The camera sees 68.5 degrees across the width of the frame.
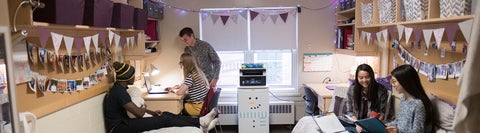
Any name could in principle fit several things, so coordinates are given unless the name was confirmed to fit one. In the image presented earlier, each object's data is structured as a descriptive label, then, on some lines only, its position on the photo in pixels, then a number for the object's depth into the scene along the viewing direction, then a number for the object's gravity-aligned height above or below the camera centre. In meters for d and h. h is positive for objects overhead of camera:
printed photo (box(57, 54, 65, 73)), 2.52 -0.08
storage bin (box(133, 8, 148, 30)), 3.40 +0.31
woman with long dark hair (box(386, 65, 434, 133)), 2.42 -0.42
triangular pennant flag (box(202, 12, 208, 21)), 4.75 +0.46
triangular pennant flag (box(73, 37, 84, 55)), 2.52 +0.07
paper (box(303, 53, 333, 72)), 4.79 -0.19
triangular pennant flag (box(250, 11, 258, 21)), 4.76 +0.45
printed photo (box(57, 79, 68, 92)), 2.51 -0.25
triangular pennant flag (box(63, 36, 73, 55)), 2.32 +0.06
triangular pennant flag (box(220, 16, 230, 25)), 4.76 +0.41
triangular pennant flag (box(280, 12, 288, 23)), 4.74 +0.43
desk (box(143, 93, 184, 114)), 3.80 -0.57
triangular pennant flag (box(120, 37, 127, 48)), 3.44 +0.09
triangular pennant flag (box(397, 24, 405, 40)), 2.79 +0.14
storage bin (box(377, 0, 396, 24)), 2.98 +0.32
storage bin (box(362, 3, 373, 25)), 3.50 +0.34
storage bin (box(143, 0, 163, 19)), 3.96 +0.49
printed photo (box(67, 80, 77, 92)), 2.65 -0.26
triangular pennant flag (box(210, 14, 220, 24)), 4.76 +0.43
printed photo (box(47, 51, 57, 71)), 2.39 -0.05
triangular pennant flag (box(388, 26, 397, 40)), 3.24 +0.14
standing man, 4.46 -0.09
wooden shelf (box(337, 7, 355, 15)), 4.14 +0.44
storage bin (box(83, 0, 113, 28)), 2.31 +0.26
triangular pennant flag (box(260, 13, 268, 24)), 4.77 +0.44
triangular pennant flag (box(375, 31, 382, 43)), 3.45 +0.12
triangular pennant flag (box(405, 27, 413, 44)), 2.67 +0.11
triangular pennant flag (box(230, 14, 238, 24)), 4.77 +0.43
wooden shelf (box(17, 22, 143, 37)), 1.82 +0.15
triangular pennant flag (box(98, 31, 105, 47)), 2.90 +0.13
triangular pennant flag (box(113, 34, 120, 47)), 3.17 +0.10
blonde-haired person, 3.82 -0.40
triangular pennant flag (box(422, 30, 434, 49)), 2.46 +0.08
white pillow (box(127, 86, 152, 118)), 3.40 -0.44
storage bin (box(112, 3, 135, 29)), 2.84 +0.29
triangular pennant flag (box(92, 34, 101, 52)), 2.75 +0.09
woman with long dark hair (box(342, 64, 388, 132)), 3.09 -0.44
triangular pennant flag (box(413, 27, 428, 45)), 2.67 +0.10
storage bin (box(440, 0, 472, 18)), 1.92 +0.22
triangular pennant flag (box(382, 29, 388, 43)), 3.25 +0.12
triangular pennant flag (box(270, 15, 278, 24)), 4.76 +0.42
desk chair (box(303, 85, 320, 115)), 4.18 -0.66
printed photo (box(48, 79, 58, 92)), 2.41 -0.23
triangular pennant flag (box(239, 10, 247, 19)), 4.77 +0.48
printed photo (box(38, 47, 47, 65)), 2.26 -0.02
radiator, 4.76 -0.86
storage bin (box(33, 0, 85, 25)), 1.85 +0.21
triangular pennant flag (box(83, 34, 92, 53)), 2.59 +0.07
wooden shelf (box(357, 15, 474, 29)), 1.87 +0.16
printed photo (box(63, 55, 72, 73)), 2.61 -0.08
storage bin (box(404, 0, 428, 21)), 2.40 +0.26
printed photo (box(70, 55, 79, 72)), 2.72 -0.08
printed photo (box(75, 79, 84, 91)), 2.77 -0.26
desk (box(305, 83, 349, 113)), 3.81 -0.52
